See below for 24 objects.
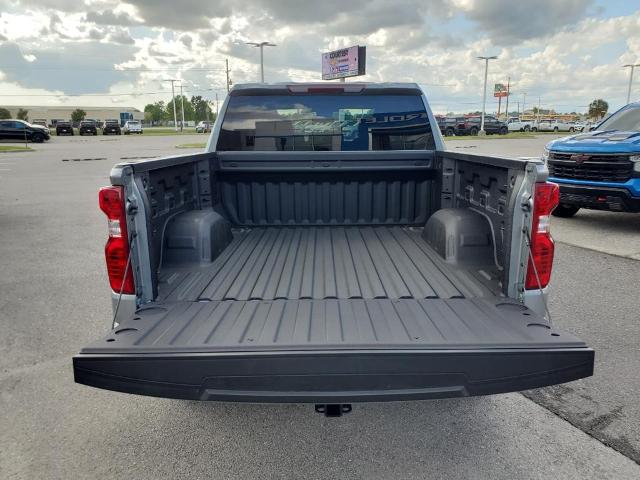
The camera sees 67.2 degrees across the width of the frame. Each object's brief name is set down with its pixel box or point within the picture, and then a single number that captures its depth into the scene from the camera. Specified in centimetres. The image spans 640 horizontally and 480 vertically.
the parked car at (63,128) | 5347
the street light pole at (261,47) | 4412
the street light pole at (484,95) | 4963
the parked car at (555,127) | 6681
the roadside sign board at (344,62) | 5403
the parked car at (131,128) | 6197
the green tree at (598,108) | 9400
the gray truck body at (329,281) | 207
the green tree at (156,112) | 14775
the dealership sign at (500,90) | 8712
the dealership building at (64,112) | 13799
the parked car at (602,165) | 745
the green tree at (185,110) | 14150
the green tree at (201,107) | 13450
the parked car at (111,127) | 5553
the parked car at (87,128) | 5294
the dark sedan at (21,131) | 3897
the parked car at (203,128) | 7575
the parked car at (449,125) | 4932
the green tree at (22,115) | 10706
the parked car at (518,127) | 6600
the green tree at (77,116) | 10312
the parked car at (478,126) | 5034
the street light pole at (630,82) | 6338
